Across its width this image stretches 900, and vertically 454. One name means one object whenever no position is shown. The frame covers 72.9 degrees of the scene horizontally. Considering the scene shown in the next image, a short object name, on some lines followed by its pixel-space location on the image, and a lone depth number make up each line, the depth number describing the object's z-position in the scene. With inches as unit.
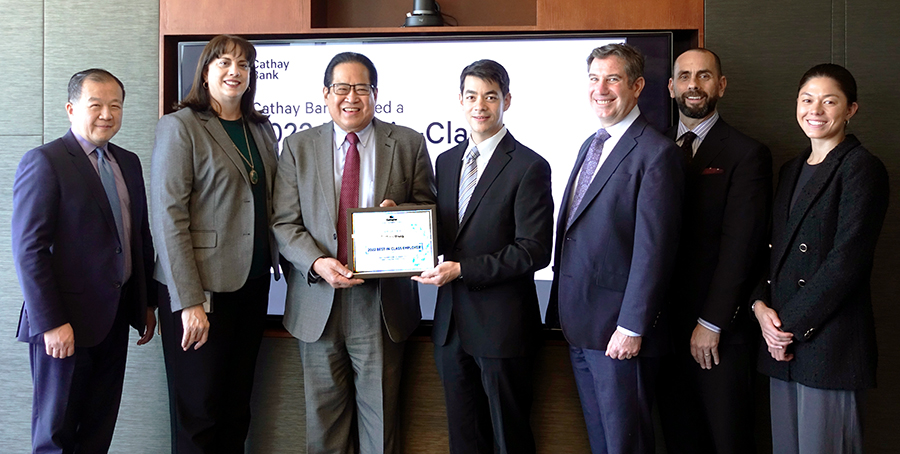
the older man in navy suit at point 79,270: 87.1
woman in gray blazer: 89.2
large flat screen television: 112.4
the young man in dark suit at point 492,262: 86.5
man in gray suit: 91.4
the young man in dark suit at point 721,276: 86.7
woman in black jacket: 77.2
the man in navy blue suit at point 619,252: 79.3
